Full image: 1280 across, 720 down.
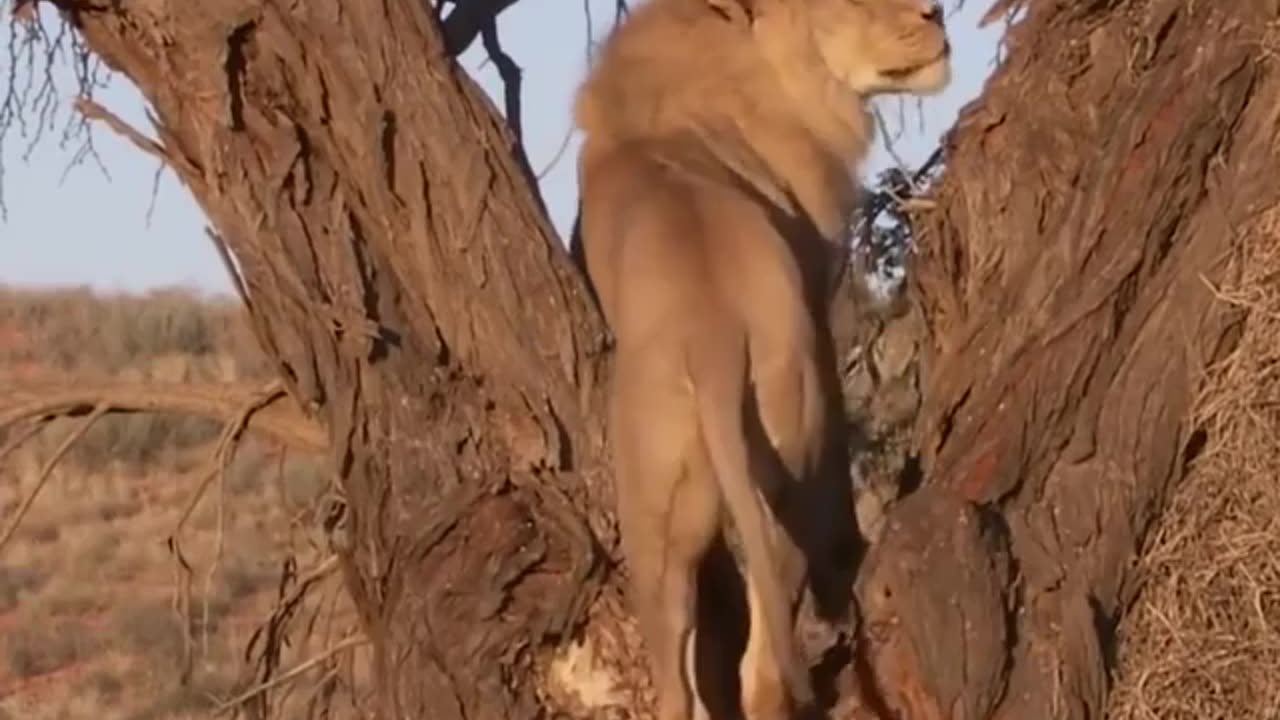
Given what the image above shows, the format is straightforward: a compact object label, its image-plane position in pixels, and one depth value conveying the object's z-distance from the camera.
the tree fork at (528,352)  9.97
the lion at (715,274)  10.13
